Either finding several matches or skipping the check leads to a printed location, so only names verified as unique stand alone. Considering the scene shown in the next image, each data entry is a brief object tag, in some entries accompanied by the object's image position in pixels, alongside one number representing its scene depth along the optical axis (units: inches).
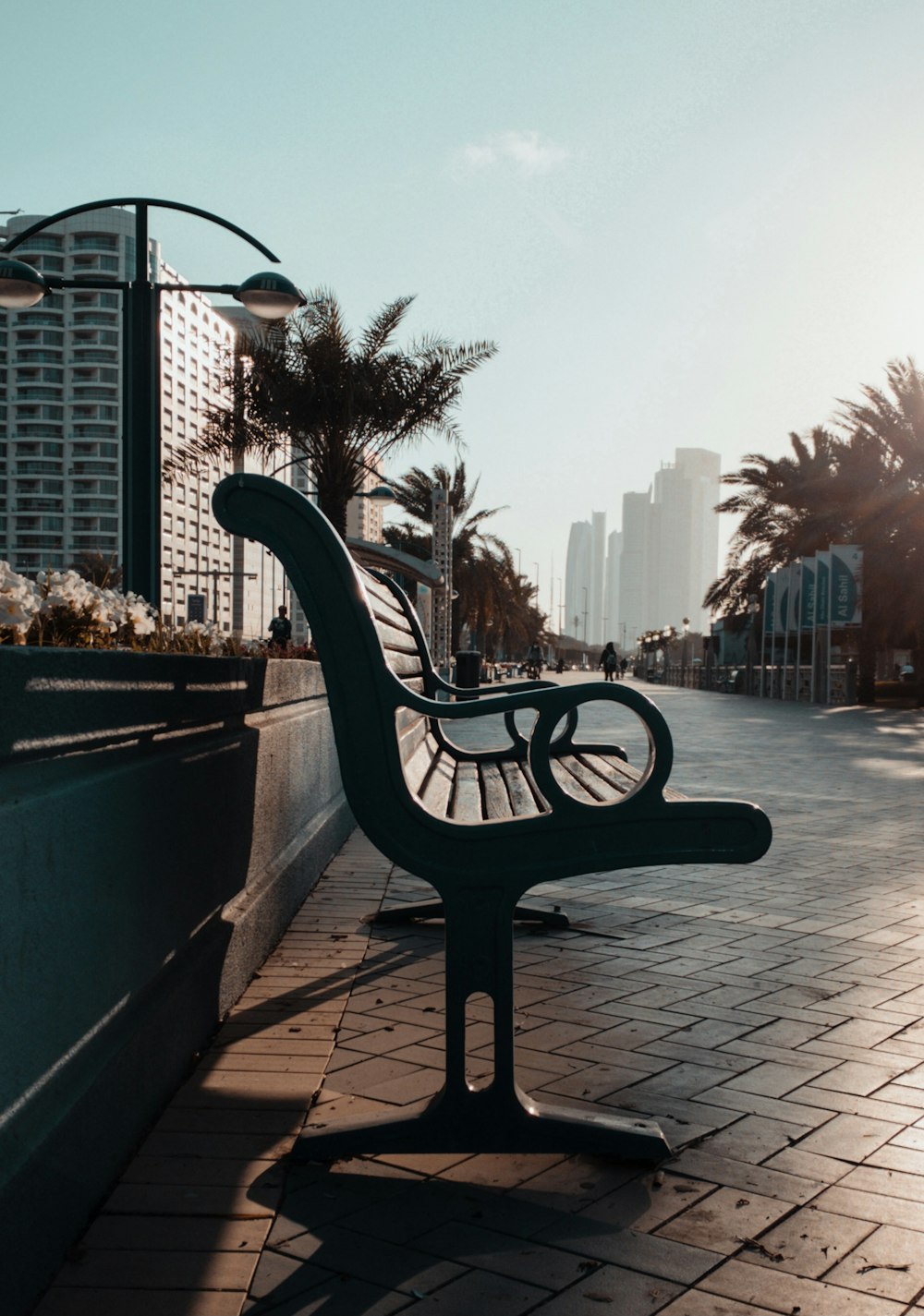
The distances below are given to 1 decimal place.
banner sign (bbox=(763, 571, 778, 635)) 1555.4
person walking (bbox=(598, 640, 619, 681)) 1931.6
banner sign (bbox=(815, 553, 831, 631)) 1268.5
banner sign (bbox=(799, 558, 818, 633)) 1344.7
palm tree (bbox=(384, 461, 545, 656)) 1590.8
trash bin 693.9
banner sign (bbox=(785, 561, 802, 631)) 1427.2
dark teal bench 101.0
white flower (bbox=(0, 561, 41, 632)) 115.7
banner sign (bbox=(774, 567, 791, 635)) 1491.1
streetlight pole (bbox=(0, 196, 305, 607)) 373.4
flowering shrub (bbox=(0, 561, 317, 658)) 118.1
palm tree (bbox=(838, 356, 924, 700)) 1242.6
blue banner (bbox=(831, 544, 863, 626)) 1214.9
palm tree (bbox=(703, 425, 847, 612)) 1466.5
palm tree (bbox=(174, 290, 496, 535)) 771.4
